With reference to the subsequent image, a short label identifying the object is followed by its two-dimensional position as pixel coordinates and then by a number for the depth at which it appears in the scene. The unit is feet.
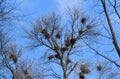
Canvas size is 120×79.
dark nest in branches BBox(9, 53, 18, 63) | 75.33
